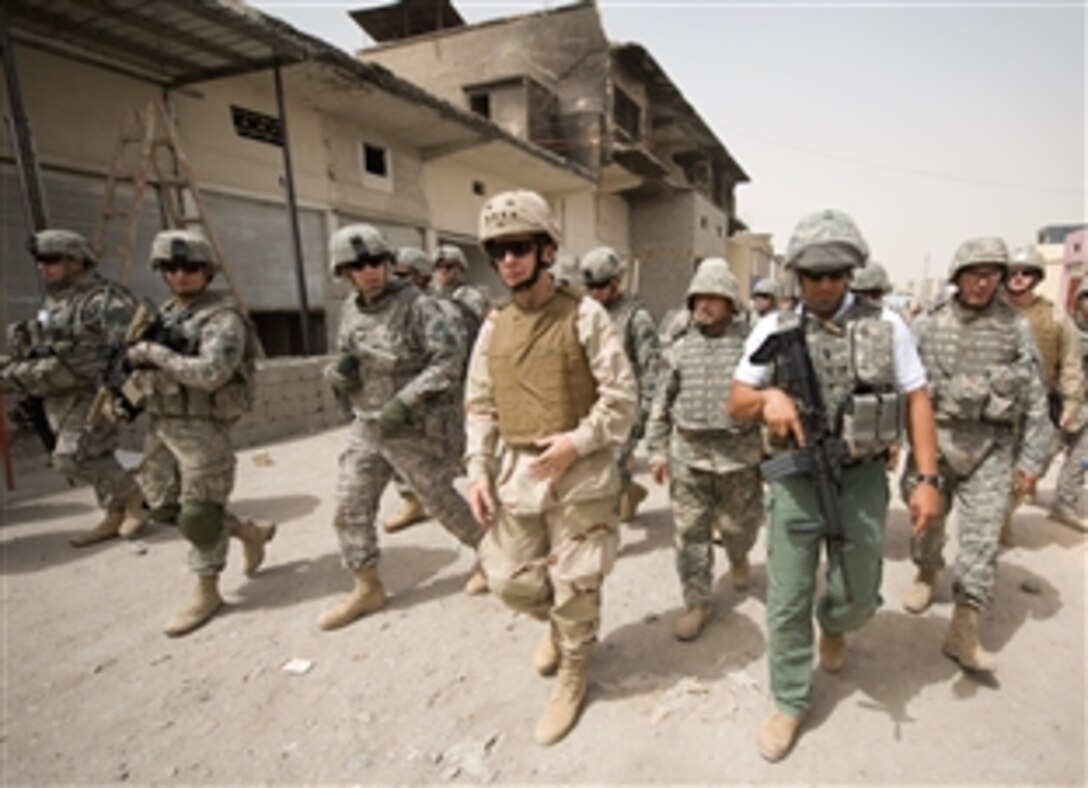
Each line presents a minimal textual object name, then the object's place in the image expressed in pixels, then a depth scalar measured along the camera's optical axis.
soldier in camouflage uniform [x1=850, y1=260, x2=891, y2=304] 5.41
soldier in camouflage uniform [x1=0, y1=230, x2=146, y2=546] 3.73
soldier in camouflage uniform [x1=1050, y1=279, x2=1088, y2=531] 4.02
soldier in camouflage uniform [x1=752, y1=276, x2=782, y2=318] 7.53
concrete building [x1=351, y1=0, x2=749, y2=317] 16.14
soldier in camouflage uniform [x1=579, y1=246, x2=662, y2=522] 3.68
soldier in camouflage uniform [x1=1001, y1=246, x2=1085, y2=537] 3.45
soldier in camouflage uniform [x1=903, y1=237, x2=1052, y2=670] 2.44
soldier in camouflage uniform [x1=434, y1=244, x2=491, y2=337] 5.27
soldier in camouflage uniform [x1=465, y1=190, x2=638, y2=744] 1.97
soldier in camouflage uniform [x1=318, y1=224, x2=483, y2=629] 2.85
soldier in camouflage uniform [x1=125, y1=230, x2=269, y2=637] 2.82
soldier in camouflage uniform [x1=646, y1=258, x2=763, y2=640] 2.70
